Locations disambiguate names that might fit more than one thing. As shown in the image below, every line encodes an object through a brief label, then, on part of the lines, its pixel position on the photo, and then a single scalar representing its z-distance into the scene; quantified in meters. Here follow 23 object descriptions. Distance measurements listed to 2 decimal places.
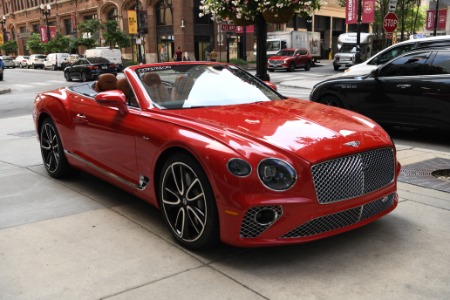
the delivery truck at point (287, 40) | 39.84
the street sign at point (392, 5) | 18.64
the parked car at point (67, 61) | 39.46
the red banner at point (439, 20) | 37.56
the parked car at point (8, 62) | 56.53
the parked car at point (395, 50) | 9.28
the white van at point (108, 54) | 37.60
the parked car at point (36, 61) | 51.75
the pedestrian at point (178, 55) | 31.59
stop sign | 17.78
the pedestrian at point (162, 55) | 49.38
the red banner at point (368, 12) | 24.25
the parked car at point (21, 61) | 55.35
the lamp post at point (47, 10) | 58.31
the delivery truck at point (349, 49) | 32.16
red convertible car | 3.15
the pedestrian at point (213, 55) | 31.26
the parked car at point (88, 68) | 27.72
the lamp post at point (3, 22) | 80.49
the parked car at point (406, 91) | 7.45
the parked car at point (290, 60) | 33.84
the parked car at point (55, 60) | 45.62
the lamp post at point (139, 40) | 36.56
